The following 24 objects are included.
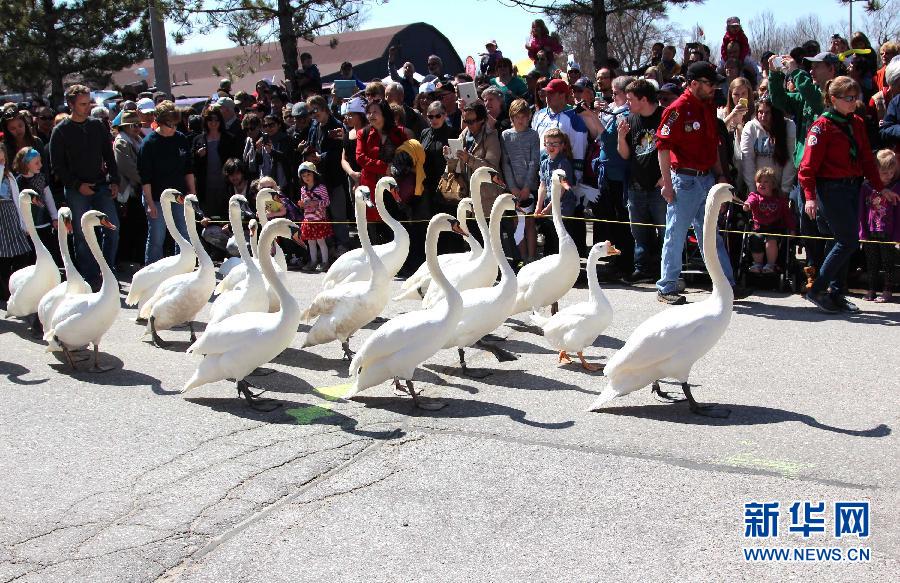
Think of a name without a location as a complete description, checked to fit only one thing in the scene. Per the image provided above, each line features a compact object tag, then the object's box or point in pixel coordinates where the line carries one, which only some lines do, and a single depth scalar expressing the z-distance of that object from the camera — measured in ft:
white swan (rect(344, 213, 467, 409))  19.95
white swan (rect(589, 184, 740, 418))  18.62
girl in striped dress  31.32
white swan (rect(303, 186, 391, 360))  23.54
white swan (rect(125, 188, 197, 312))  28.50
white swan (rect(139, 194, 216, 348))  26.14
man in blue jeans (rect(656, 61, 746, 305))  27.84
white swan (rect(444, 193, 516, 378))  21.98
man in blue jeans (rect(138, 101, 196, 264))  34.83
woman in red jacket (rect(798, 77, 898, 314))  26.27
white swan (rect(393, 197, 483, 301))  26.99
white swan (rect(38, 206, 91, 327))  25.89
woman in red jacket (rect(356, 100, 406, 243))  35.45
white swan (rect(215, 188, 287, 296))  26.97
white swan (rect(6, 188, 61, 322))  28.27
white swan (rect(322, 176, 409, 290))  27.58
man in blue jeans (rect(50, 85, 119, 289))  32.50
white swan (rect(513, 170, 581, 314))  24.70
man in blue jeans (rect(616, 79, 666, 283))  30.19
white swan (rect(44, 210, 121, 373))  23.97
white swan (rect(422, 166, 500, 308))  25.49
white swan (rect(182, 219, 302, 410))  20.30
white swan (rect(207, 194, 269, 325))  23.95
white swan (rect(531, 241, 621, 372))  22.15
